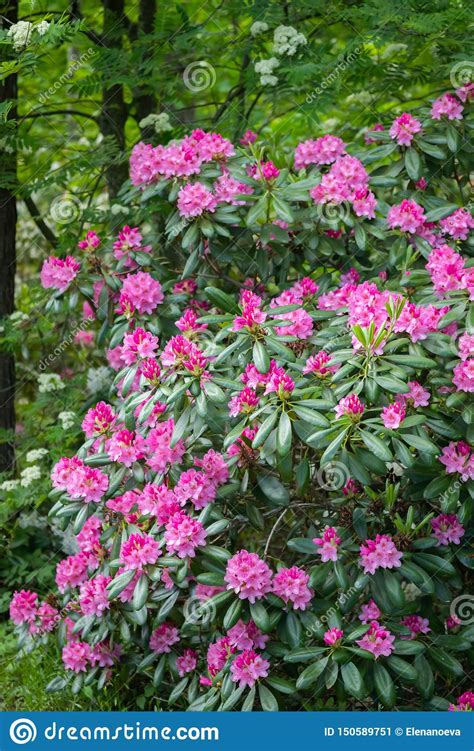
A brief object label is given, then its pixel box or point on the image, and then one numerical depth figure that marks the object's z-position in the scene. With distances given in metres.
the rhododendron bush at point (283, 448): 2.53
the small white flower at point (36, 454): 3.55
